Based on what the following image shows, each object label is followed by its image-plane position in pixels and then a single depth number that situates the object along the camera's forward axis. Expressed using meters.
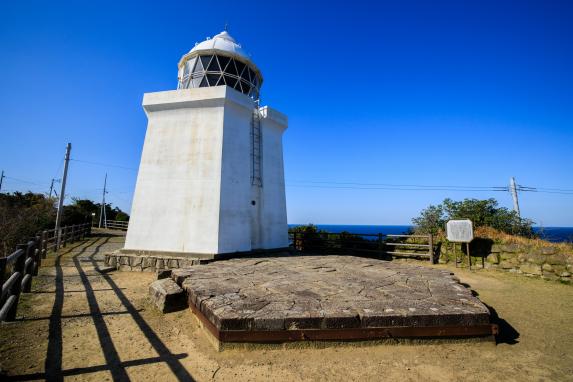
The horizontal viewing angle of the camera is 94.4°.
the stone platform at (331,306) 3.32
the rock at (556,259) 7.28
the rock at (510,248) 8.20
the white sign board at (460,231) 8.57
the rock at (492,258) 8.55
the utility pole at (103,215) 32.24
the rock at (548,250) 7.50
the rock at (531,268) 7.67
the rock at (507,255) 8.25
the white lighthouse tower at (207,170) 8.12
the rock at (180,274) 5.54
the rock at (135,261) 8.02
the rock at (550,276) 7.30
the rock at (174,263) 7.71
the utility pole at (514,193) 18.08
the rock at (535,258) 7.64
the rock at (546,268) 7.45
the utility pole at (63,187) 14.21
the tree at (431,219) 15.73
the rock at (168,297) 4.71
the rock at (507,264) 8.18
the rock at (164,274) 6.20
